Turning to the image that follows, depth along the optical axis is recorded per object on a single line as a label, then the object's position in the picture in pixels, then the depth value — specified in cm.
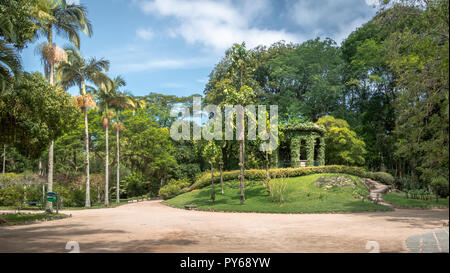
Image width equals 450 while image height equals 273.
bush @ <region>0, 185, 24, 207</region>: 2397
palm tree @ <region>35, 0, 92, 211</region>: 1844
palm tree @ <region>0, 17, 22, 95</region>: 1043
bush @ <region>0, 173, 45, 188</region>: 2620
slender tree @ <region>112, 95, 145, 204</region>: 2860
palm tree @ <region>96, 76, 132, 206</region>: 2769
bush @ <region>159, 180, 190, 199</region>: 2873
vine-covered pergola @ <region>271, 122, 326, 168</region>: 2683
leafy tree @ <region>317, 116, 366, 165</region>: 2973
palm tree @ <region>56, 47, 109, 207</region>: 2420
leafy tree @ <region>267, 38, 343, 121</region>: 3522
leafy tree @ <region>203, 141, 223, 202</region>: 2086
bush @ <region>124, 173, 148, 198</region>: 3516
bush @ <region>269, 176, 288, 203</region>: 1844
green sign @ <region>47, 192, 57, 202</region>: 1623
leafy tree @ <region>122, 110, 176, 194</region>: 3356
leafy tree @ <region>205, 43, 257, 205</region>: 1916
